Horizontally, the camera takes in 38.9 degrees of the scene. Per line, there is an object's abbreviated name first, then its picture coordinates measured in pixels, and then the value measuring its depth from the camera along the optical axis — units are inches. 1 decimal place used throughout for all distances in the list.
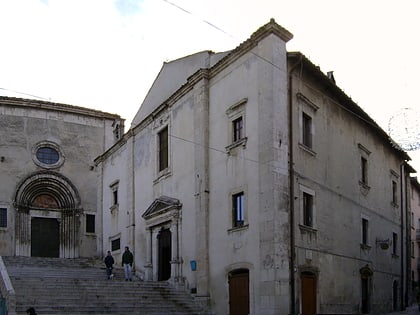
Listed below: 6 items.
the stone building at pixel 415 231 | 1535.6
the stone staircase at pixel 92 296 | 789.2
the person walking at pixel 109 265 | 1017.2
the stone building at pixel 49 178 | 1456.7
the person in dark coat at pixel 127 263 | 1021.2
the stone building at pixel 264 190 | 773.9
